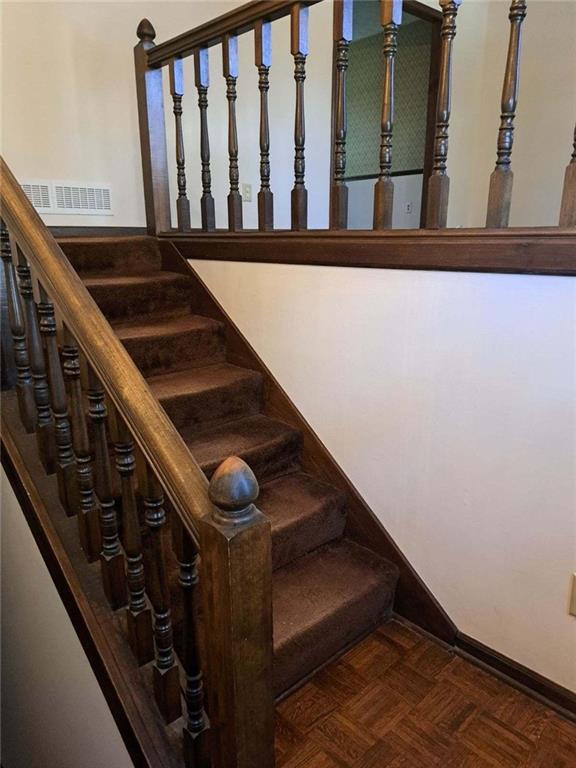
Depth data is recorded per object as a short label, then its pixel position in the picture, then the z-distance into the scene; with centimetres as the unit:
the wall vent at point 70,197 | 251
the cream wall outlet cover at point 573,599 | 138
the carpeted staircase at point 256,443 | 160
